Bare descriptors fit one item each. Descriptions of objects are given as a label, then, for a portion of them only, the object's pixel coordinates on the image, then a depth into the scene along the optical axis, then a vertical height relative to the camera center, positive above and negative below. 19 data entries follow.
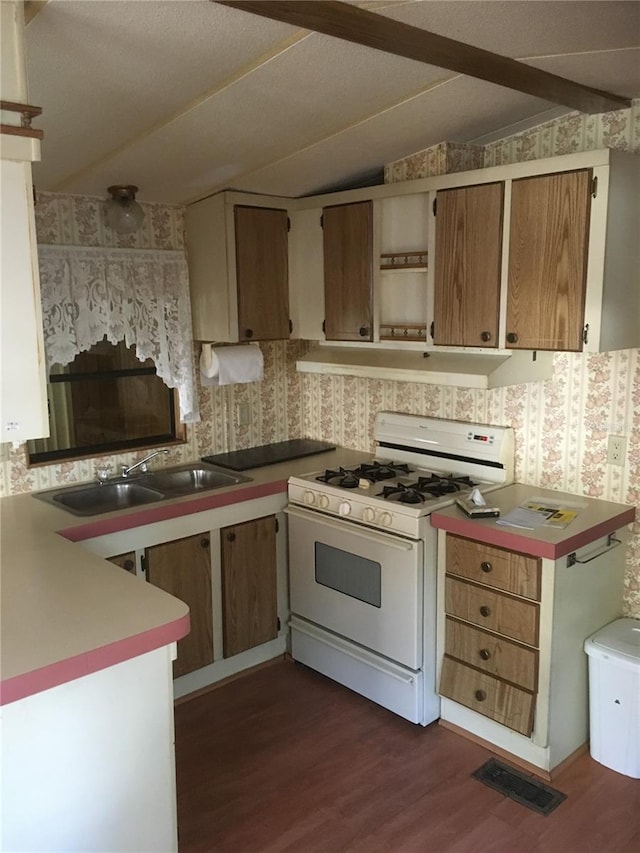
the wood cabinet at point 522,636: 2.53 -1.16
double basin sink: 3.06 -0.73
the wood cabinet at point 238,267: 3.31 +0.27
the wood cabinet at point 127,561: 2.81 -0.92
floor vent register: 2.46 -1.64
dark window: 3.22 -0.38
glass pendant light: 3.08 +0.50
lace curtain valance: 3.03 +0.09
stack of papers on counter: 2.62 -0.72
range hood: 2.81 -0.18
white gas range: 2.84 -0.95
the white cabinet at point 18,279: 1.64 +0.11
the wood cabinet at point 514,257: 2.48 +0.25
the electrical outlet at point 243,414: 3.82 -0.48
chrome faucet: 3.31 -0.65
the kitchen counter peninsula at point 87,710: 1.65 -0.93
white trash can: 2.55 -1.36
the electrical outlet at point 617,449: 2.76 -0.49
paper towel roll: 3.48 -0.20
